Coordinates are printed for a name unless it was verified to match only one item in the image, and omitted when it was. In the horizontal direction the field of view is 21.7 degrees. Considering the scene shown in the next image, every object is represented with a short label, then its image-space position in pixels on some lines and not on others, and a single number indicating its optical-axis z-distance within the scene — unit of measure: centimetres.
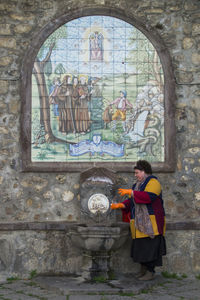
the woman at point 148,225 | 638
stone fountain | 628
